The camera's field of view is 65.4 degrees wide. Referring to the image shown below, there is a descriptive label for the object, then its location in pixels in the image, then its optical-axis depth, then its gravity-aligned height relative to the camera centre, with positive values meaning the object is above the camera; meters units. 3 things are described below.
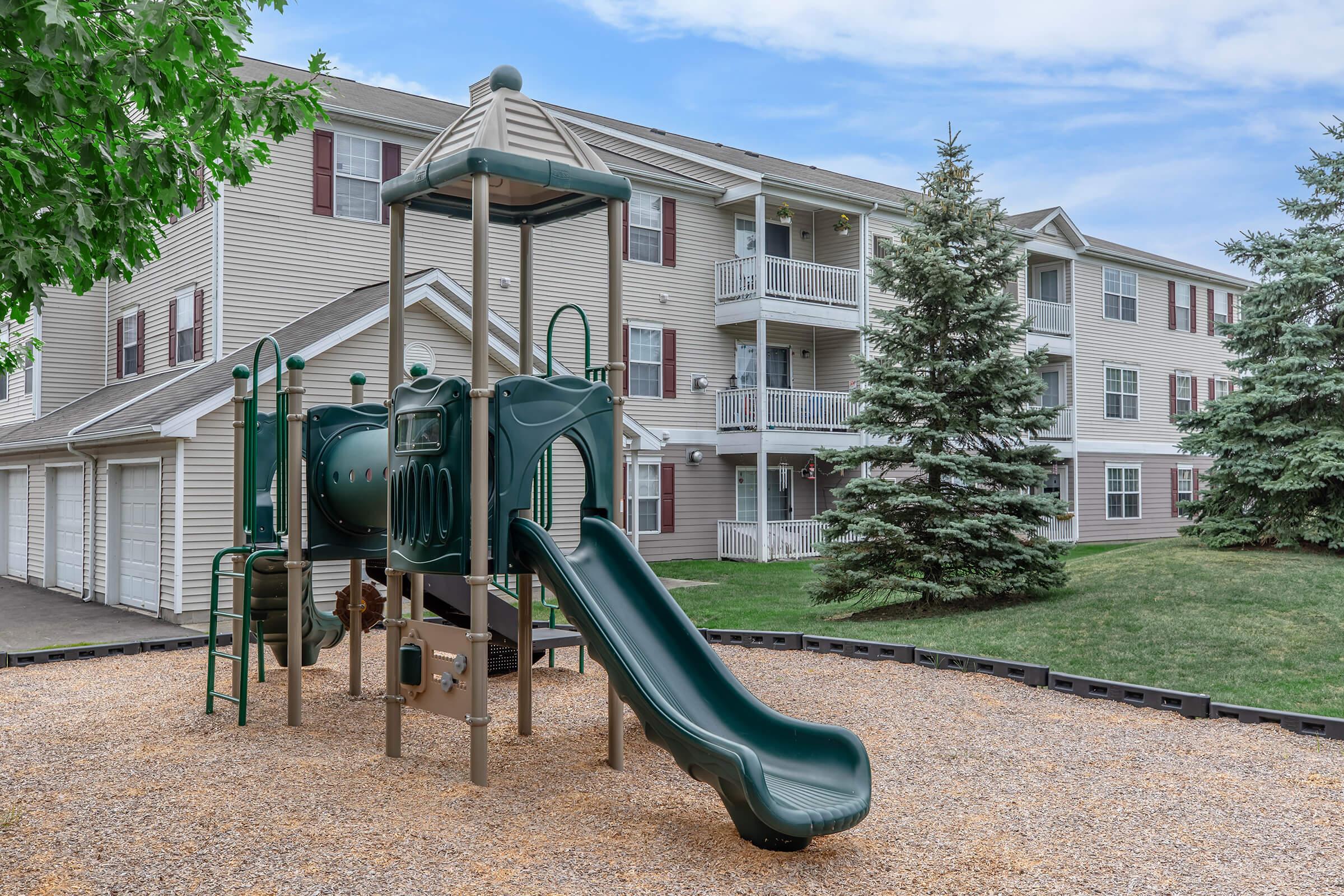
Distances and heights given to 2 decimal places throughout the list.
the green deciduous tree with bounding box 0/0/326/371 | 4.32 +1.74
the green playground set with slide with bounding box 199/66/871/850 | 5.00 -0.33
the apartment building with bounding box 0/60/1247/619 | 14.53 +2.43
